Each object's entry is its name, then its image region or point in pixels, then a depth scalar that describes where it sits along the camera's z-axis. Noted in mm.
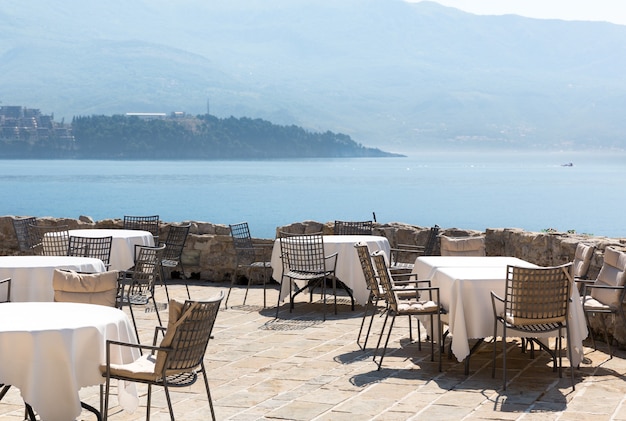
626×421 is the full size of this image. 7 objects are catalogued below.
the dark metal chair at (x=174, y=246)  9680
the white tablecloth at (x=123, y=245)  9438
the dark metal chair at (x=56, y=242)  8875
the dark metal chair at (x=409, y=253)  9180
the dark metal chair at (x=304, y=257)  8766
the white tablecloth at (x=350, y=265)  9031
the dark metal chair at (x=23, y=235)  9914
